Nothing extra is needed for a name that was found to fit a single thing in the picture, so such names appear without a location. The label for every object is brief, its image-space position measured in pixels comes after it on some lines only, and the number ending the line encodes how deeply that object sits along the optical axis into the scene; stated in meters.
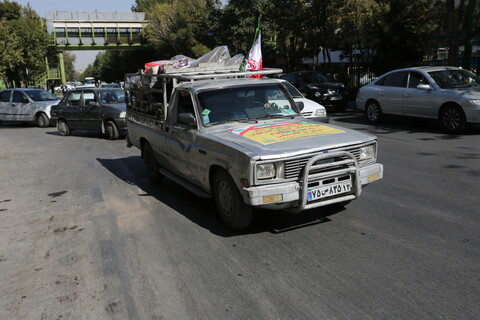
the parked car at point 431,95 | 10.69
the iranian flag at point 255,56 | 10.45
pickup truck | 4.62
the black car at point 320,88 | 17.36
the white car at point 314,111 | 11.38
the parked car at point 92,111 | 13.66
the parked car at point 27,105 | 19.03
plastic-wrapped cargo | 7.38
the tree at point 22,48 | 34.97
